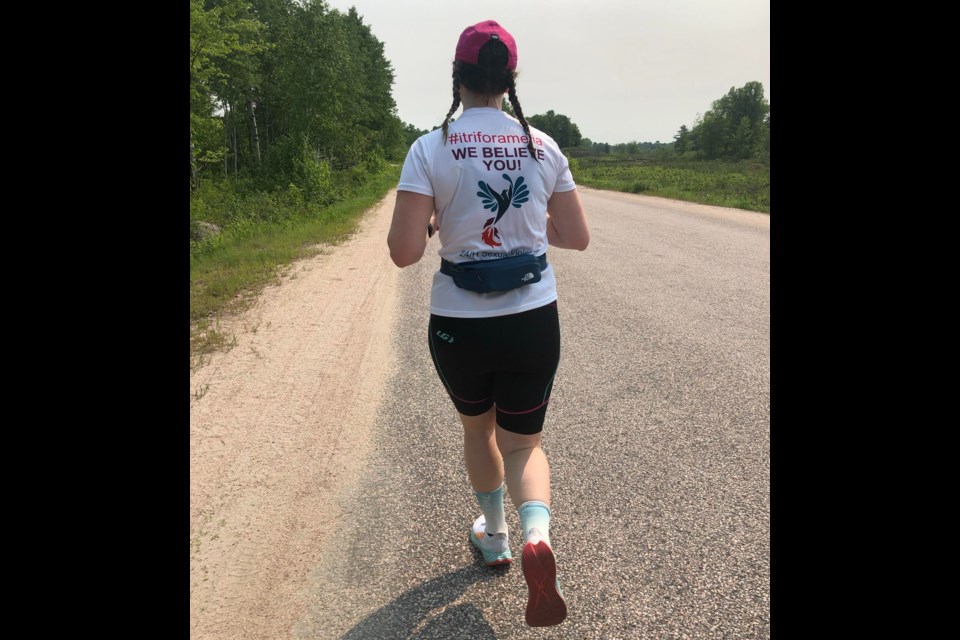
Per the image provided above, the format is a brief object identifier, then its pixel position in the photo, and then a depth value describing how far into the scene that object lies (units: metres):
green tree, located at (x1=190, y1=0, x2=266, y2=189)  20.50
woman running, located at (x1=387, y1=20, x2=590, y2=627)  1.84
